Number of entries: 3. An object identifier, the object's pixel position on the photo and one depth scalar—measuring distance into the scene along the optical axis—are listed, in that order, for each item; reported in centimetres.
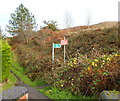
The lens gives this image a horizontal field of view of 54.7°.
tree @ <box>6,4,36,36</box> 1779
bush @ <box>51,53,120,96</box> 372
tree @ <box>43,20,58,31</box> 2142
